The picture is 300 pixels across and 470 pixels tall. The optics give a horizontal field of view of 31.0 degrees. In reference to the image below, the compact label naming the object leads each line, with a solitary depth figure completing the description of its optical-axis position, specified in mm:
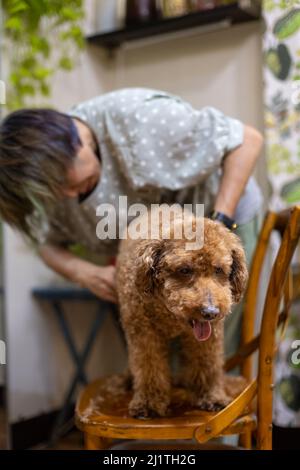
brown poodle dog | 760
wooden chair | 895
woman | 1031
